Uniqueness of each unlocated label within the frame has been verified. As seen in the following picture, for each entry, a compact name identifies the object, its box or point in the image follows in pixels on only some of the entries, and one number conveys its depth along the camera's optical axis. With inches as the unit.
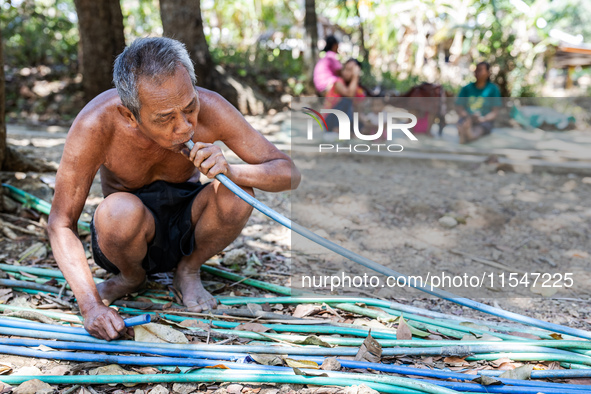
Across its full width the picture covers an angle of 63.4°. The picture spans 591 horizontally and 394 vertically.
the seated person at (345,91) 229.6
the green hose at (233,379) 62.3
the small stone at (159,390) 63.9
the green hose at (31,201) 111.1
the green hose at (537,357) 67.3
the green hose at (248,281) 93.7
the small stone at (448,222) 133.1
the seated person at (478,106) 237.0
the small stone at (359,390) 60.7
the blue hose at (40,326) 72.4
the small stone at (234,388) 64.2
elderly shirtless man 69.1
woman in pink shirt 233.3
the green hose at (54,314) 77.9
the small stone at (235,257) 104.3
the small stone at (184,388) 64.4
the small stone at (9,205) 115.7
